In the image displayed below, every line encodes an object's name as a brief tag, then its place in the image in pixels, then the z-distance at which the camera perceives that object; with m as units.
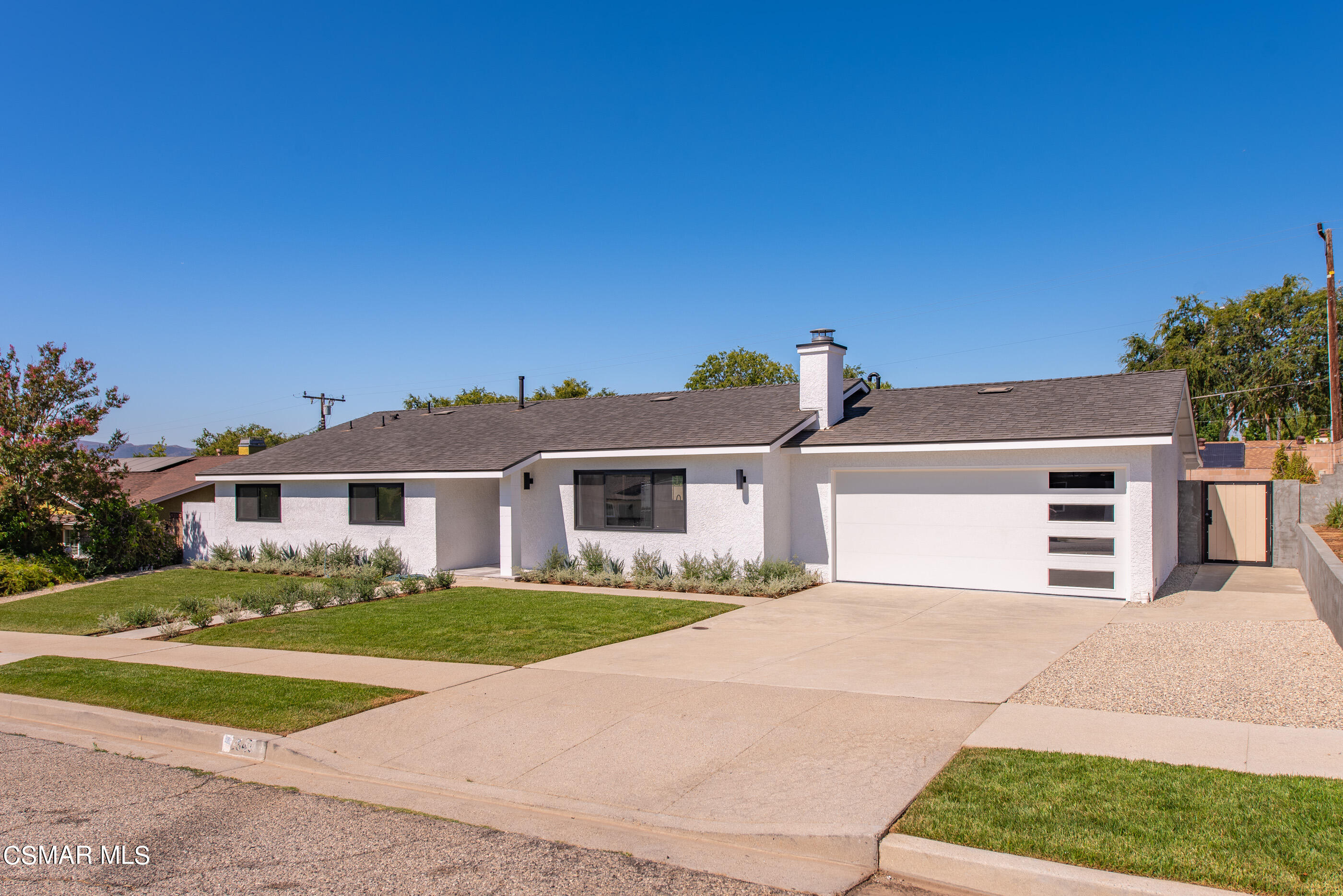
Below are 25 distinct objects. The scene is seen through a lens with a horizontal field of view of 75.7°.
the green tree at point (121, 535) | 21.67
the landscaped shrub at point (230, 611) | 13.66
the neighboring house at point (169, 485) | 25.02
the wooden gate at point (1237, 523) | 17.92
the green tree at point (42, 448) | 20.12
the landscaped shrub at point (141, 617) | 13.59
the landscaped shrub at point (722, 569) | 16.22
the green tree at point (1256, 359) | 45.47
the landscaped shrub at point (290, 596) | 14.62
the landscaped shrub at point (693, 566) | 16.53
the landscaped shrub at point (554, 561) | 17.89
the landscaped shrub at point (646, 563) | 17.09
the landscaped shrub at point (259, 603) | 14.11
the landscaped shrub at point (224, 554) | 22.16
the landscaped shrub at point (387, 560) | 19.41
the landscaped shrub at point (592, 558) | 17.73
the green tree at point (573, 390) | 55.97
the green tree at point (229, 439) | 72.12
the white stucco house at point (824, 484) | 14.31
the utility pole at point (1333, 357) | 27.46
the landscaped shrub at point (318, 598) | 15.12
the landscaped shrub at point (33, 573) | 18.98
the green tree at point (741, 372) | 52.50
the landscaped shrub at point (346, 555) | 20.23
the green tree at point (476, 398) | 59.78
